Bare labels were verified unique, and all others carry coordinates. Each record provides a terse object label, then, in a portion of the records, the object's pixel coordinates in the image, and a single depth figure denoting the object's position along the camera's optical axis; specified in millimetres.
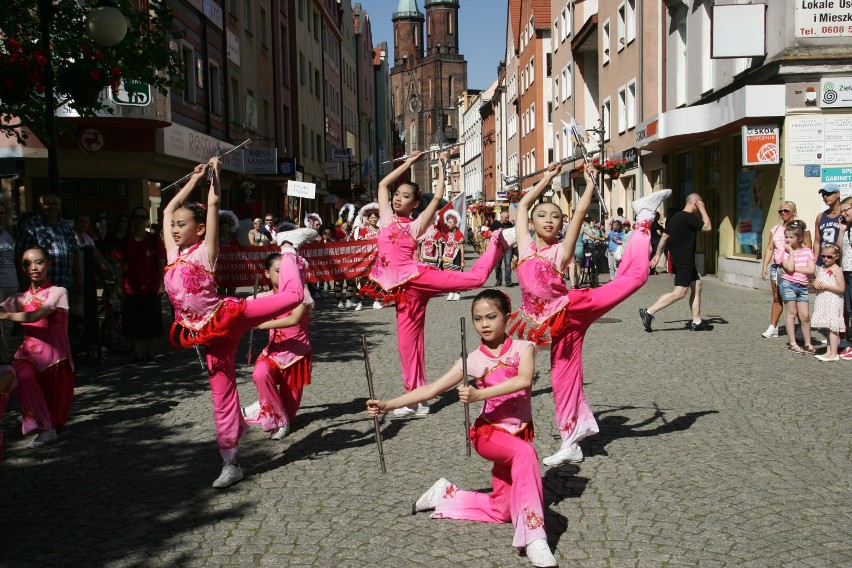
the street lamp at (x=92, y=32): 9219
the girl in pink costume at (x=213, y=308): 5512
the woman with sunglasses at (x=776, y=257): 11039
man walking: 12678
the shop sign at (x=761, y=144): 17969
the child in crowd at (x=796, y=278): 10414
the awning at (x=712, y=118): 17688
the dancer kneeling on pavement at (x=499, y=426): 4242
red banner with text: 15406
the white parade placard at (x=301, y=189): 18688
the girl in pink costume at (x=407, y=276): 7305
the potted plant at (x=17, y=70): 8750
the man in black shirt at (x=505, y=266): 21656
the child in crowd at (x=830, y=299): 9797
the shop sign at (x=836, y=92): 17234
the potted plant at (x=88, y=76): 9586
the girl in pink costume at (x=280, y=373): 6707
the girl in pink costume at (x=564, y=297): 5668
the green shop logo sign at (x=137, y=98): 18002
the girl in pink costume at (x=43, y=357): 6699
